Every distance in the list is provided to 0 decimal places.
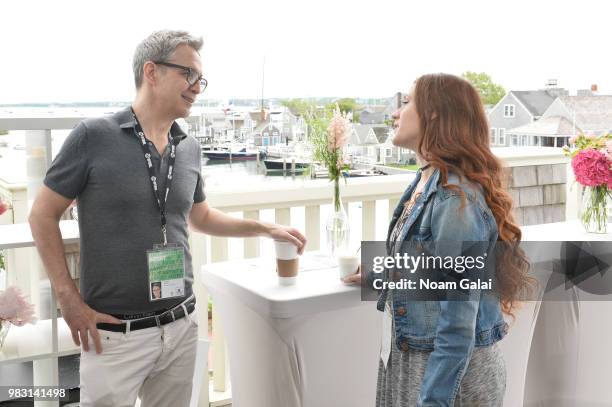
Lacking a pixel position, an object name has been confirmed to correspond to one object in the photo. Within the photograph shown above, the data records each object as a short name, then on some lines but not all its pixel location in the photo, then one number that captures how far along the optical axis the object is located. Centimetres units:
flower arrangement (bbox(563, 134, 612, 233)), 296
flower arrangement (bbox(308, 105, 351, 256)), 250
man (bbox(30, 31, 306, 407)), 210
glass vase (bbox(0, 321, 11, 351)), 219
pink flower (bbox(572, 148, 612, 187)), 296
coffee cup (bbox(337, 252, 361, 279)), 234
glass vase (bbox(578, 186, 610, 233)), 304
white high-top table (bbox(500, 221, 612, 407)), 270
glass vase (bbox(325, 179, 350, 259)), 257
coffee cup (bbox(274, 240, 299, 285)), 229
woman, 180
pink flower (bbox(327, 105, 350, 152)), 250
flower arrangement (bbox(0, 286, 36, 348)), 211
